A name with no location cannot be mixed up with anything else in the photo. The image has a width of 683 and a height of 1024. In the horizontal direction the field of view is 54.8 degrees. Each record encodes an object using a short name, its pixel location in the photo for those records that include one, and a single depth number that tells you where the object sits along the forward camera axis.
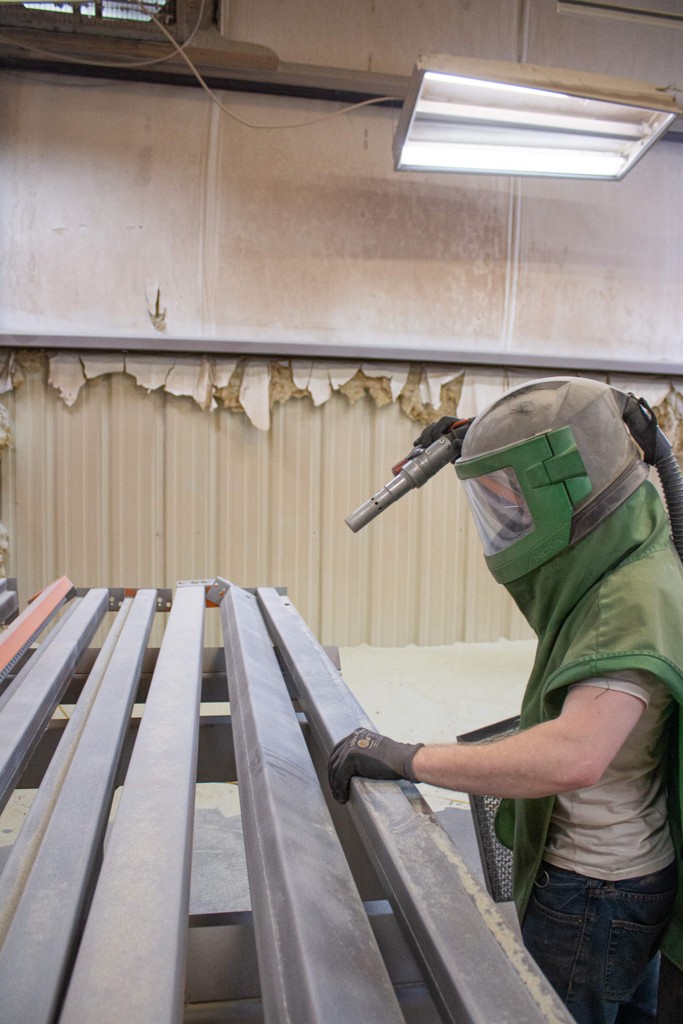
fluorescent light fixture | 2.77
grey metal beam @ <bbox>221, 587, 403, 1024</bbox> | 0.58
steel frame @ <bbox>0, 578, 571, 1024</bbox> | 0.58
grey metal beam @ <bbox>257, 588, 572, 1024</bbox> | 0.58
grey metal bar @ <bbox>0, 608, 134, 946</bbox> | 0.77
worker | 0.91
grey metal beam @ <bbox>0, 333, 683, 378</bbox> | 3.44
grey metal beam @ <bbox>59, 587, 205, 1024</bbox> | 0.56
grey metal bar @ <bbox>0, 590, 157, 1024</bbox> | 0.59
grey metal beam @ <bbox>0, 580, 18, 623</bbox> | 2.20
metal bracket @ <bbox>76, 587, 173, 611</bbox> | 2.38
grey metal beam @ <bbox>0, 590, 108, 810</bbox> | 1.09
